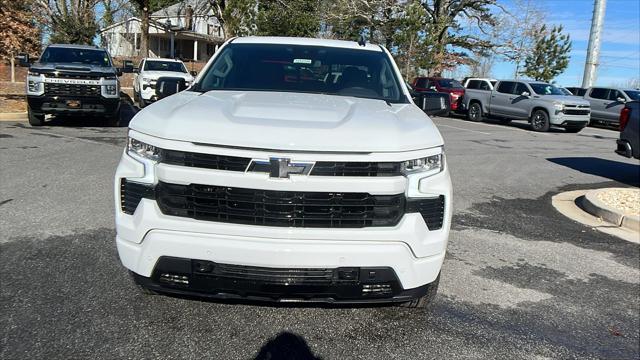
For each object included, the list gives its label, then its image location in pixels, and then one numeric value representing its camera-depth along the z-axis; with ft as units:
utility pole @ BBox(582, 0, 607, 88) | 87.81
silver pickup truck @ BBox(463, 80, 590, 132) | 64.18
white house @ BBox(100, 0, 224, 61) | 167.02
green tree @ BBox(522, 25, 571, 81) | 114.93
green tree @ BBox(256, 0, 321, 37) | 84.48
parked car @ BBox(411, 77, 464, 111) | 79.92
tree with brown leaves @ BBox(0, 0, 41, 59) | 55.31
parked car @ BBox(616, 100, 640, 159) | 30.19
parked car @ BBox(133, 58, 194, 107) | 57.21
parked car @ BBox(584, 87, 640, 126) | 74.08
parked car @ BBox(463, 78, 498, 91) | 76.22
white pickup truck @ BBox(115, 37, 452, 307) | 9.50
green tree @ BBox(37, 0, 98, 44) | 96.89
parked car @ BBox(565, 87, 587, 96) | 81.65
